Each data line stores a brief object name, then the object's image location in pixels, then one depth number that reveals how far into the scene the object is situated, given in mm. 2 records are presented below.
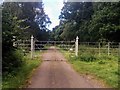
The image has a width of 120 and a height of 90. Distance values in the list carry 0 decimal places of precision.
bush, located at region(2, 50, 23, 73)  5394
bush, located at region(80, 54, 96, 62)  9411
